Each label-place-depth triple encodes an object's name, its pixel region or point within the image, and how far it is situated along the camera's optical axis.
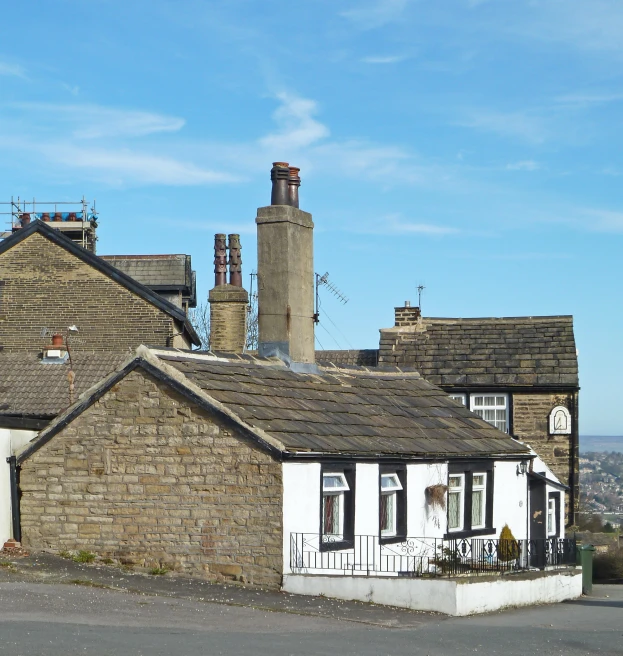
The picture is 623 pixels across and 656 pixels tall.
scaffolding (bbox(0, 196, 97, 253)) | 49.53
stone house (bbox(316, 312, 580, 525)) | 33.84
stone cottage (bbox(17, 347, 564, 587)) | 18.33
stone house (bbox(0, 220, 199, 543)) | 37.66
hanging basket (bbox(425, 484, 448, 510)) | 21.09
